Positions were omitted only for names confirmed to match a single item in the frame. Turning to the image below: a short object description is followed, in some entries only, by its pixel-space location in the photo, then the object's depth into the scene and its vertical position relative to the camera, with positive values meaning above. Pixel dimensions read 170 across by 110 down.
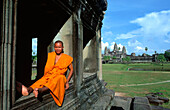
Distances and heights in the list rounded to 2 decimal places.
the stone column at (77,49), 3.48 +0.25
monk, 2.39 -0.40
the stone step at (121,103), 5.44 -2.11
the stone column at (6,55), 1.64 +0.05
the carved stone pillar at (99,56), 5.95 +0.10
